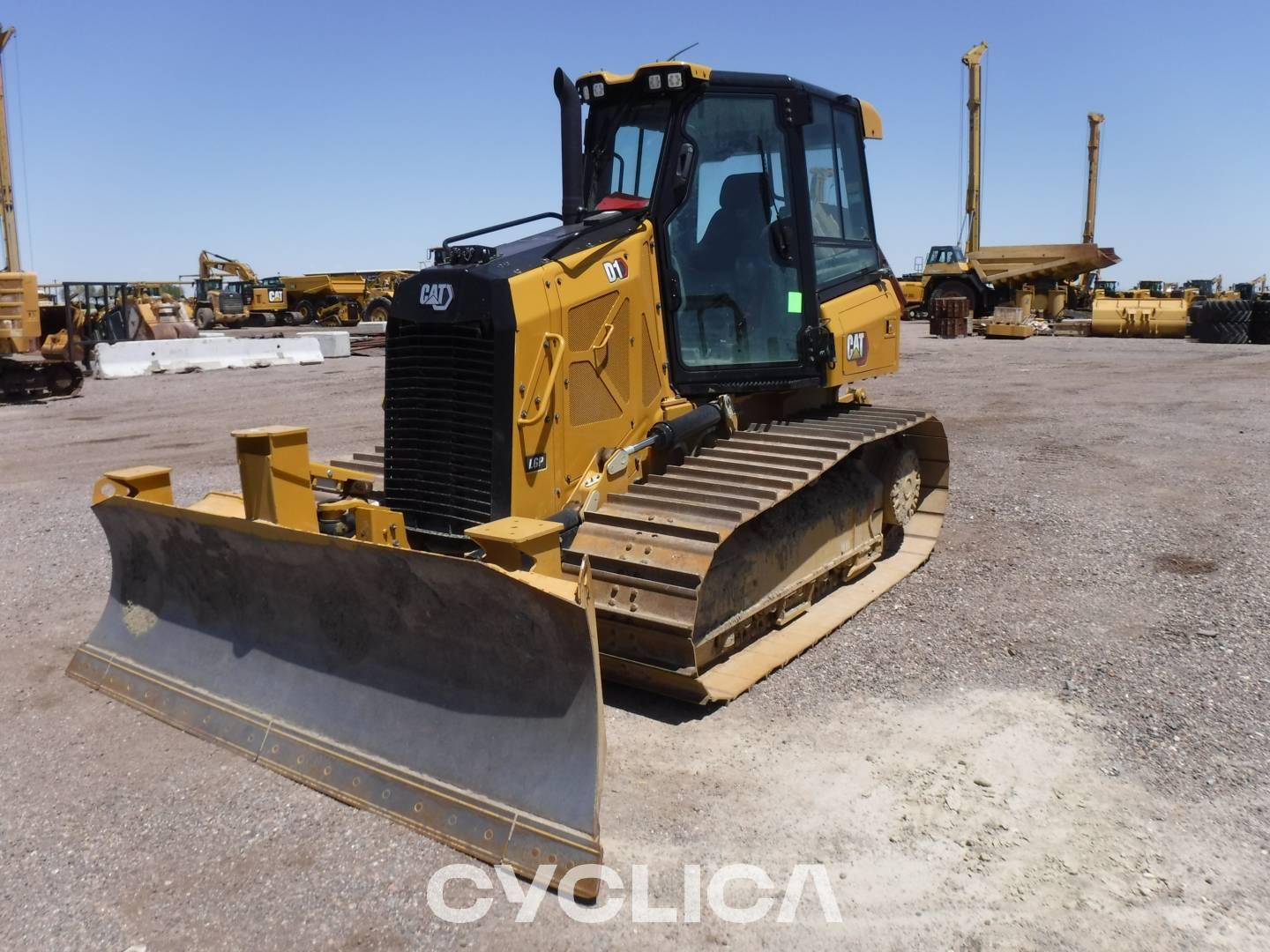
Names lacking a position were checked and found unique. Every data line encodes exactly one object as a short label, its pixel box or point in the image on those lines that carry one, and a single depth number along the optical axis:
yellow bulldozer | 3.83
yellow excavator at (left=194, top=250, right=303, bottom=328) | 41.31
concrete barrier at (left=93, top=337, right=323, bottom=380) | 21.06
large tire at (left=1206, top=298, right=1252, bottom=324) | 25.62
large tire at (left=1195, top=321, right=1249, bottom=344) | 25.70
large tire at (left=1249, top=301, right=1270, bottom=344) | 25.55
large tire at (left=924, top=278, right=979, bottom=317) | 32.69
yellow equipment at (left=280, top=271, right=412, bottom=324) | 42.47
